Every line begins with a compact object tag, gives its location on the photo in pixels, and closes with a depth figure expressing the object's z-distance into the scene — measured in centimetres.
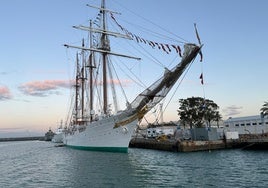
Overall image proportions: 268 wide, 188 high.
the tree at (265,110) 7188
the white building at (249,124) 7095
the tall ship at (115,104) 3703
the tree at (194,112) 9050
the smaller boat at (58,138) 13175
